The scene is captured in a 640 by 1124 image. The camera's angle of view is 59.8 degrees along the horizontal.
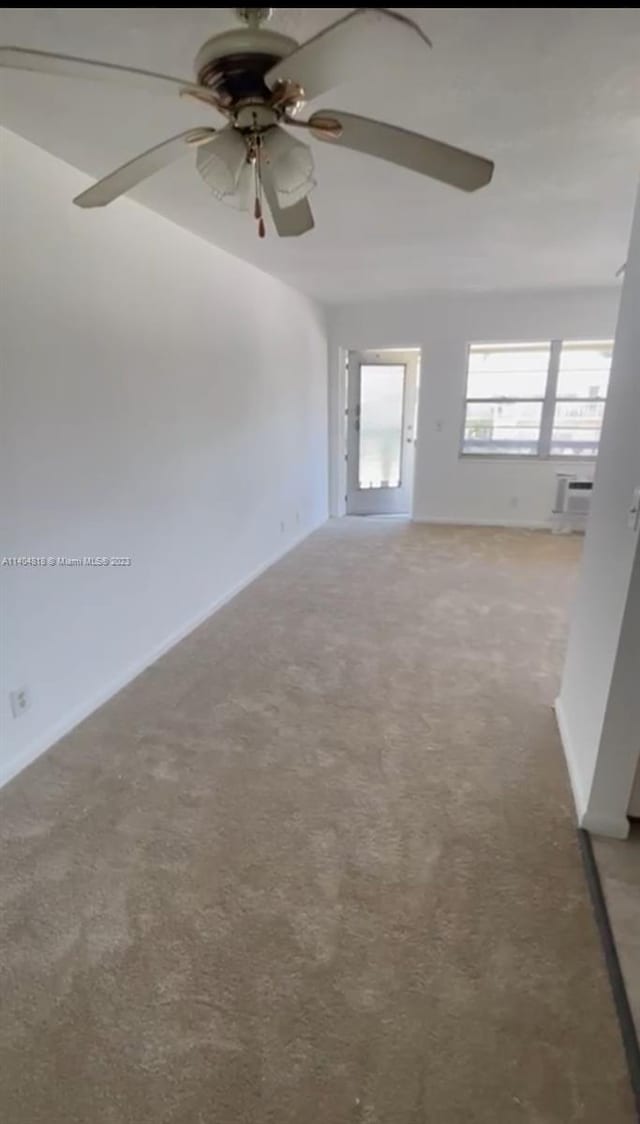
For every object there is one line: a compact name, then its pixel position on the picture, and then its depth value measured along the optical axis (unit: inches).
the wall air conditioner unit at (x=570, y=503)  229.8
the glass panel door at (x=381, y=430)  257.1
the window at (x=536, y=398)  226.2
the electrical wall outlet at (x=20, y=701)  86.1
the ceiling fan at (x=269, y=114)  39.4
